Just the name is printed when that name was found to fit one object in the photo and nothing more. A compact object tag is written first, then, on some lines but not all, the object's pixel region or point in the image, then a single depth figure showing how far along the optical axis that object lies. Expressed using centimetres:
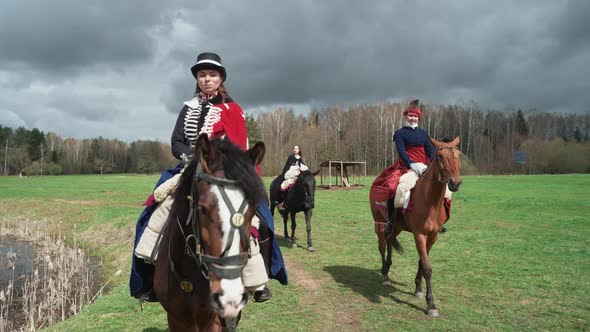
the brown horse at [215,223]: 209
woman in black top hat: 350
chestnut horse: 617
